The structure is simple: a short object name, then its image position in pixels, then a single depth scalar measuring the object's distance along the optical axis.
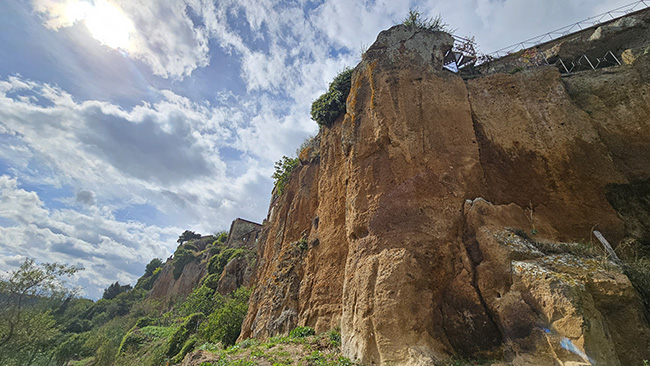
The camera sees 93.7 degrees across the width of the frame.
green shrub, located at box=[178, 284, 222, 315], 28.39
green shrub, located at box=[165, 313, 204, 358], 24.42
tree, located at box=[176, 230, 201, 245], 75.44
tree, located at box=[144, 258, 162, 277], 75.94
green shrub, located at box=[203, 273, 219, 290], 35.74
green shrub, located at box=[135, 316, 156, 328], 43.90
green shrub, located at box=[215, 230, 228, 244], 55.91
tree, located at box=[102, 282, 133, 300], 75.75
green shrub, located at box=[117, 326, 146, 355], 32.47
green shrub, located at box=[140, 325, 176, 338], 36.22
